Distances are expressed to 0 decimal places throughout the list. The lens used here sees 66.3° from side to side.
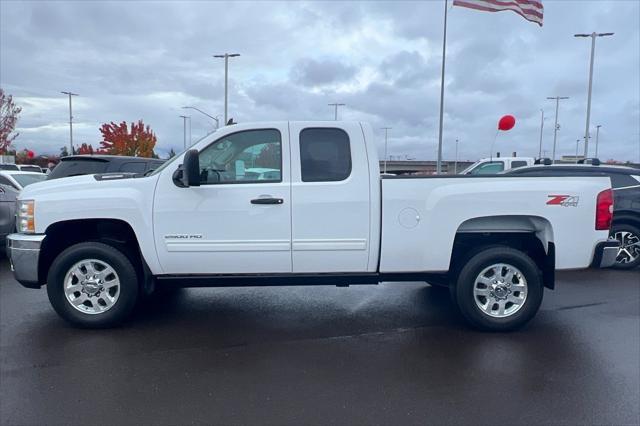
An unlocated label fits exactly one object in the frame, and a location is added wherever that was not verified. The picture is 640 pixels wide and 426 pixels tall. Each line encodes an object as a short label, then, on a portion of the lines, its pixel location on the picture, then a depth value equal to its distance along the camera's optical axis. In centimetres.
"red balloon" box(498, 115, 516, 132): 1558
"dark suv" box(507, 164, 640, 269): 782
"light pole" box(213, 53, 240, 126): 2910
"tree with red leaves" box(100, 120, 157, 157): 5842
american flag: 1513
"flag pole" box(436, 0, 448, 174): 2069
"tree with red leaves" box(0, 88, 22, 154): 5594
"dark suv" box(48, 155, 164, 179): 899
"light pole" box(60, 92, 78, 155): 5294
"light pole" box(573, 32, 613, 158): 2515
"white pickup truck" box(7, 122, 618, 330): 475
